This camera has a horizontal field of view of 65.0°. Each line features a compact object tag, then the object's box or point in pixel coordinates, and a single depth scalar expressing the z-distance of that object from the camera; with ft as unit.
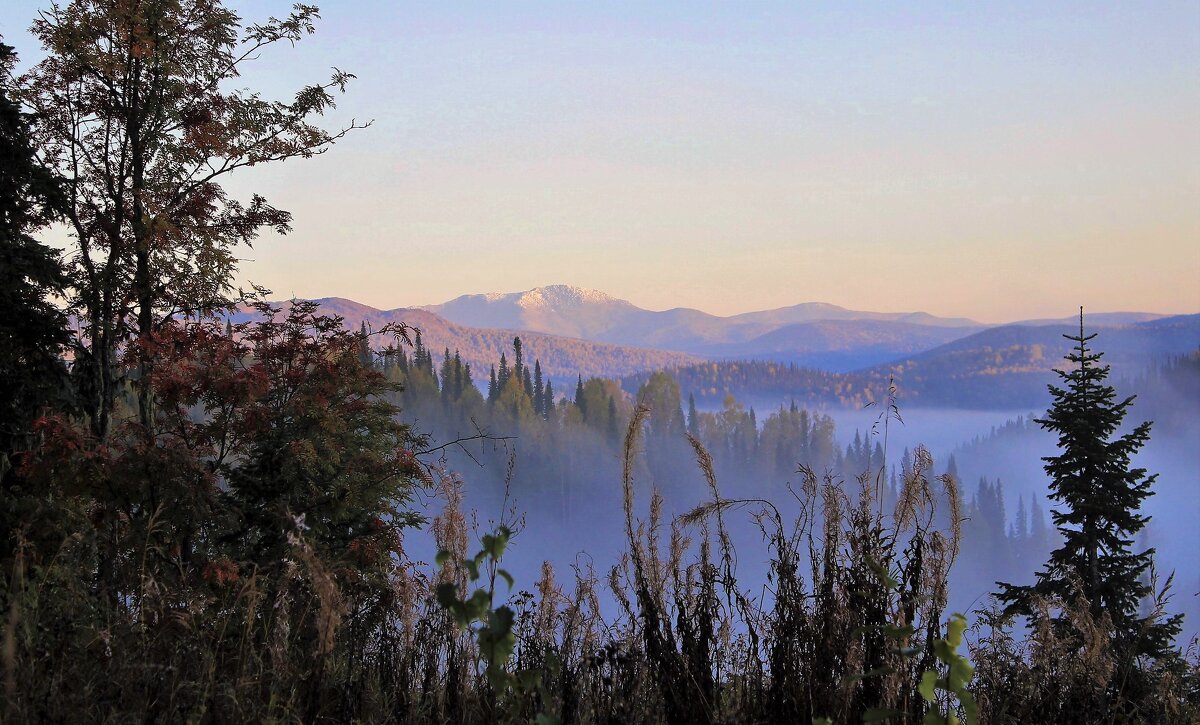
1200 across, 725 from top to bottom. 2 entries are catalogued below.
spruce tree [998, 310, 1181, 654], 87.97
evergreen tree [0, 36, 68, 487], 36.40
